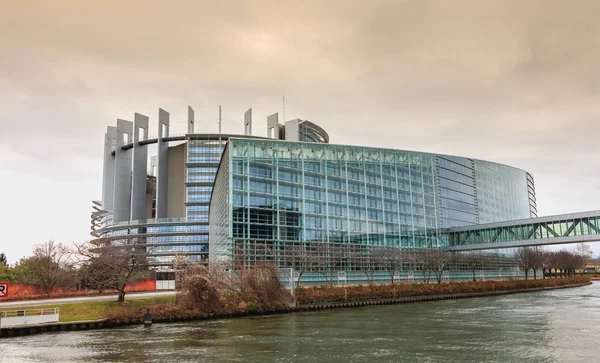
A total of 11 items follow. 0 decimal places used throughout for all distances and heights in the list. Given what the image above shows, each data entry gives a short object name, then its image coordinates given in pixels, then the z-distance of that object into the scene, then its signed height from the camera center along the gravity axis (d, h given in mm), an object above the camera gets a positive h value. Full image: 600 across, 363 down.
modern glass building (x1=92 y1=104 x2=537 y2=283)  86438 +15562
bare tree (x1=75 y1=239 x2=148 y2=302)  60969 -133
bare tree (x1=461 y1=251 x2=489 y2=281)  121500 -445
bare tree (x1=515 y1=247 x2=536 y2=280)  138338 +61
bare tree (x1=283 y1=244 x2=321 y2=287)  83688 +732
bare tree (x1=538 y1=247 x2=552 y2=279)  143575 -886
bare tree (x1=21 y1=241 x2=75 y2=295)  77625 -290
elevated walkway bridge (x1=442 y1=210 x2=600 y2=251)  94062 +5431
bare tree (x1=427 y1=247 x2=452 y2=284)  102900 -242
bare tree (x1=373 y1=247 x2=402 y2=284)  97312 +349
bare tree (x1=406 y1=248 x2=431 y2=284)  102312 -172
